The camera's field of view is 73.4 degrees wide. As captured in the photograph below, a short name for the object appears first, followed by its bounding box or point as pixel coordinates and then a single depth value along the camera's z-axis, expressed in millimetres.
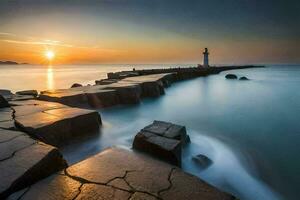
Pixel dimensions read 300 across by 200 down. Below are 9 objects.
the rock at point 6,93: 6118
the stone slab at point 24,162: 1678
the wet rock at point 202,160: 2968
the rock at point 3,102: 4207
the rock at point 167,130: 2895
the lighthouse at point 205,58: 40438
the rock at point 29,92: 6996
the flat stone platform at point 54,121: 2980
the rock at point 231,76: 24462
